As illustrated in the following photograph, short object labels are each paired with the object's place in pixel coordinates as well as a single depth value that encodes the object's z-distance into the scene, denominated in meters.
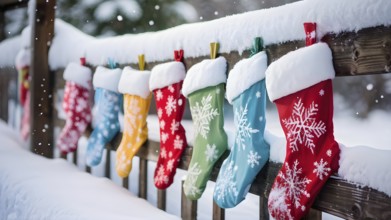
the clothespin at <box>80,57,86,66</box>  3.39
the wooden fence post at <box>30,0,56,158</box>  3.91
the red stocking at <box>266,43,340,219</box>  1.47
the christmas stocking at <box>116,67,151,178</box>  2.56
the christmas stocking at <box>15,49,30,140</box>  4.49
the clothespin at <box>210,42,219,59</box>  2.04
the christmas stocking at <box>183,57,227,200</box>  1.96
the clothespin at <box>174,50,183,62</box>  2.31
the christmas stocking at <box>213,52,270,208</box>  1.72
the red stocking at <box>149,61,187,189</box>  2.27
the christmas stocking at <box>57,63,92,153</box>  3.38
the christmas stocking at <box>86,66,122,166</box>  2.88
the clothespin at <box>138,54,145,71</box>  2.66
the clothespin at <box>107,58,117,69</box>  2.98
